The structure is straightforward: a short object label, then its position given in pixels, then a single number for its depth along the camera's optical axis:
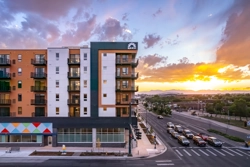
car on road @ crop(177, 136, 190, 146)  35.22
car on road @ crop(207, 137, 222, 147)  34.57
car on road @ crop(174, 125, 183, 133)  48.48
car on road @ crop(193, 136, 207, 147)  34.91
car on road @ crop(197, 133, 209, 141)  39.72
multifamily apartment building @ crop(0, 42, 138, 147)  34.55
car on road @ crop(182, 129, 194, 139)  41.61
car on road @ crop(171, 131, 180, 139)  41.37
